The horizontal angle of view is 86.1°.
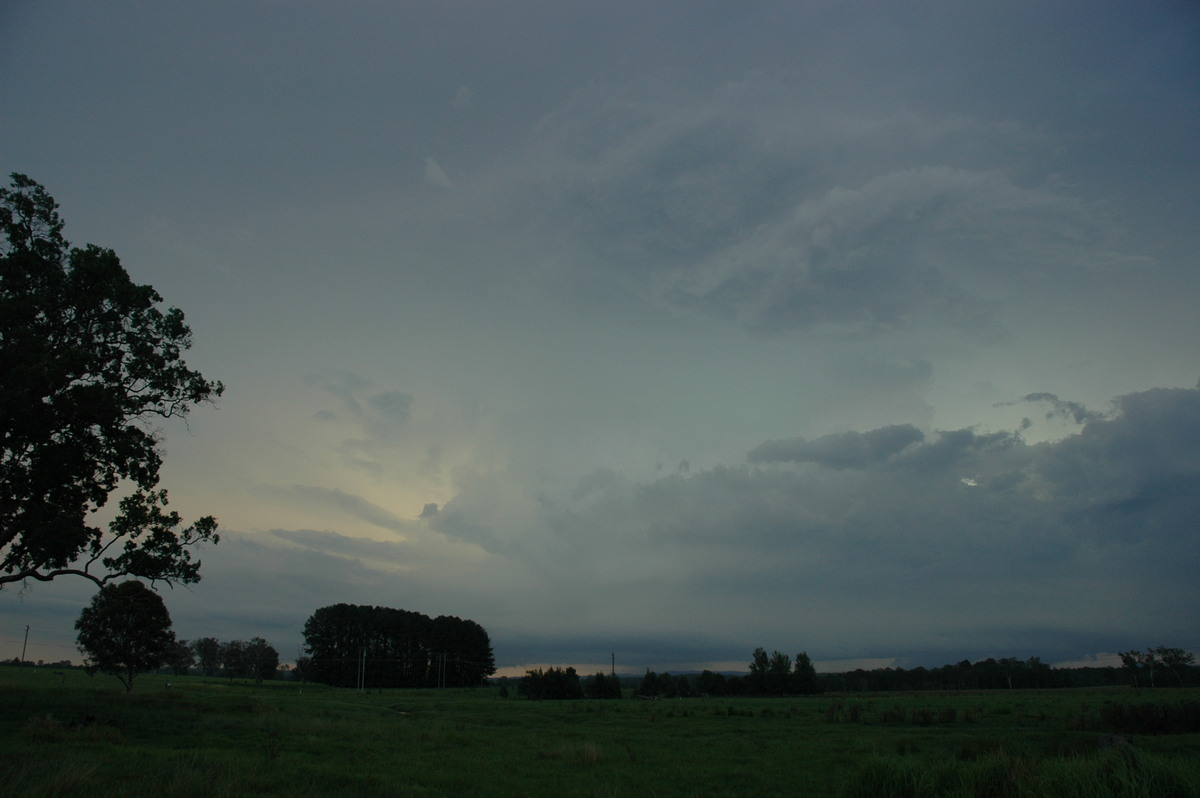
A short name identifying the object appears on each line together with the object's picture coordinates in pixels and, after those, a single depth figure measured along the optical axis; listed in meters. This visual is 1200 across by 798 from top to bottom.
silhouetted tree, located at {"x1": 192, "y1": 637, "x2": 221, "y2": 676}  141.75
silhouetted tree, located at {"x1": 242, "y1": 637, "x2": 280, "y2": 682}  129.50
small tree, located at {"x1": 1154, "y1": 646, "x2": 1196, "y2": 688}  114.62
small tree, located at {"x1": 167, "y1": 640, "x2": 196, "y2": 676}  122.69
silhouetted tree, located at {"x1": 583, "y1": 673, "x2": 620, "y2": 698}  100.25
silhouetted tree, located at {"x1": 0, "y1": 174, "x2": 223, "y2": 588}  20.05
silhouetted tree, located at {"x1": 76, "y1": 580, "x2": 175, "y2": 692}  42.25
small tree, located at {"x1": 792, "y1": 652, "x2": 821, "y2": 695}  116.06
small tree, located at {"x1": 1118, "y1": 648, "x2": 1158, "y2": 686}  117.83
